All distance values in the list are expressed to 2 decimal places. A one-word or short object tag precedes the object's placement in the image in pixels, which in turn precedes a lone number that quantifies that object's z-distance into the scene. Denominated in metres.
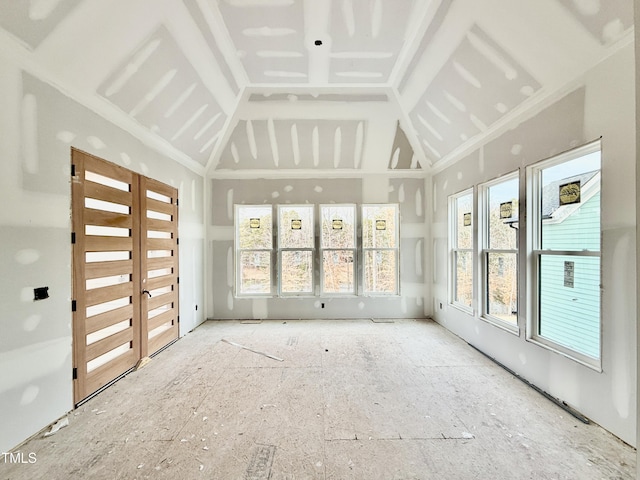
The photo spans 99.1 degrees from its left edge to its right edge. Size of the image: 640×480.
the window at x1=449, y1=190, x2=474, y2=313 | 4.24
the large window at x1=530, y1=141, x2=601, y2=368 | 2.33
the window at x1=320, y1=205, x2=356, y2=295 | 5.45
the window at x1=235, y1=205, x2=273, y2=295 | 5.44
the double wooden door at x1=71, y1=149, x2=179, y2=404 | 2.59
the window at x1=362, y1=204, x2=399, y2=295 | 5.46
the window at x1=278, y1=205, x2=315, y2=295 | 5.43
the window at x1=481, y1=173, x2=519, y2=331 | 3.26
